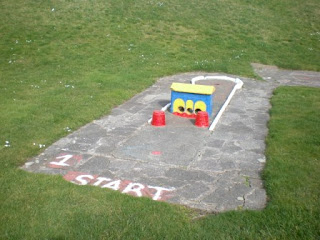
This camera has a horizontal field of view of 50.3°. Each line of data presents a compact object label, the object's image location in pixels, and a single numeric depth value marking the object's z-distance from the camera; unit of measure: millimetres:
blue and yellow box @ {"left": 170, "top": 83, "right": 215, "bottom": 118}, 6139
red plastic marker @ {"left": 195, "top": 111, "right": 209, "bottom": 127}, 5769
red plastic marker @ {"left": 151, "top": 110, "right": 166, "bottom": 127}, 5766
